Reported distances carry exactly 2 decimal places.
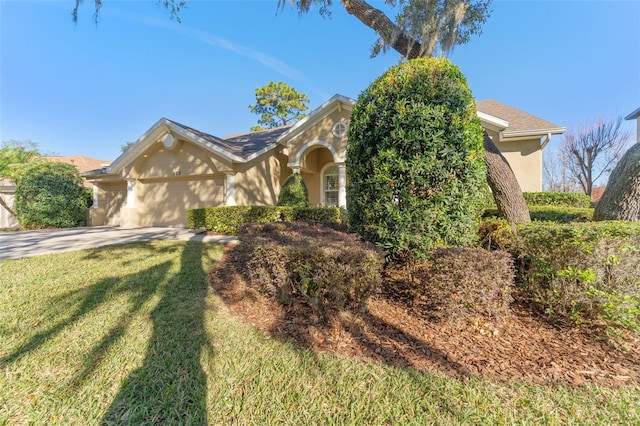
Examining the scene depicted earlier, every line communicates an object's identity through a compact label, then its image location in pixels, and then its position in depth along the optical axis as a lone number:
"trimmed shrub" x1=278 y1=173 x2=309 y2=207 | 10.27
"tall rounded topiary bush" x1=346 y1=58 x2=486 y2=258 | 3.70
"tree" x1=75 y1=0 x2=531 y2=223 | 6.53
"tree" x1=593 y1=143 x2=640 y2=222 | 4.34
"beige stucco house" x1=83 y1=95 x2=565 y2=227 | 11.23
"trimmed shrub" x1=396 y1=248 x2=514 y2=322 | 3.04
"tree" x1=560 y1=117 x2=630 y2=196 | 17.16
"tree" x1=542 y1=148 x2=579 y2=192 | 21.31
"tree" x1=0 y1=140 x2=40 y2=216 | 14.98
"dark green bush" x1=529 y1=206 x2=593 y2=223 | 6.07
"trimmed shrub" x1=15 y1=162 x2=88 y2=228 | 12.52
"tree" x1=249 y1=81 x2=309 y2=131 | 28.92
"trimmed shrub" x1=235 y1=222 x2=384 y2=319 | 3.06
